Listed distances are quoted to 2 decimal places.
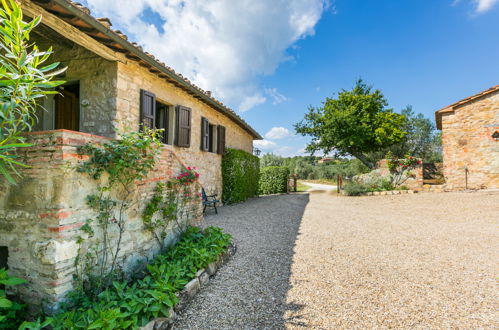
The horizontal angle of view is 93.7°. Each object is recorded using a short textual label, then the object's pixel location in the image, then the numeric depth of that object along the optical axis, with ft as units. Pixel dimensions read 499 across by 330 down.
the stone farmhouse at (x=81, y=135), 7.27
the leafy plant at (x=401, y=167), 35.63
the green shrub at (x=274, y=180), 48.14
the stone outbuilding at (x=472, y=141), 31.01
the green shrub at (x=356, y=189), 37.50
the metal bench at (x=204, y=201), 23.12
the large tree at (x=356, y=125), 53.62
